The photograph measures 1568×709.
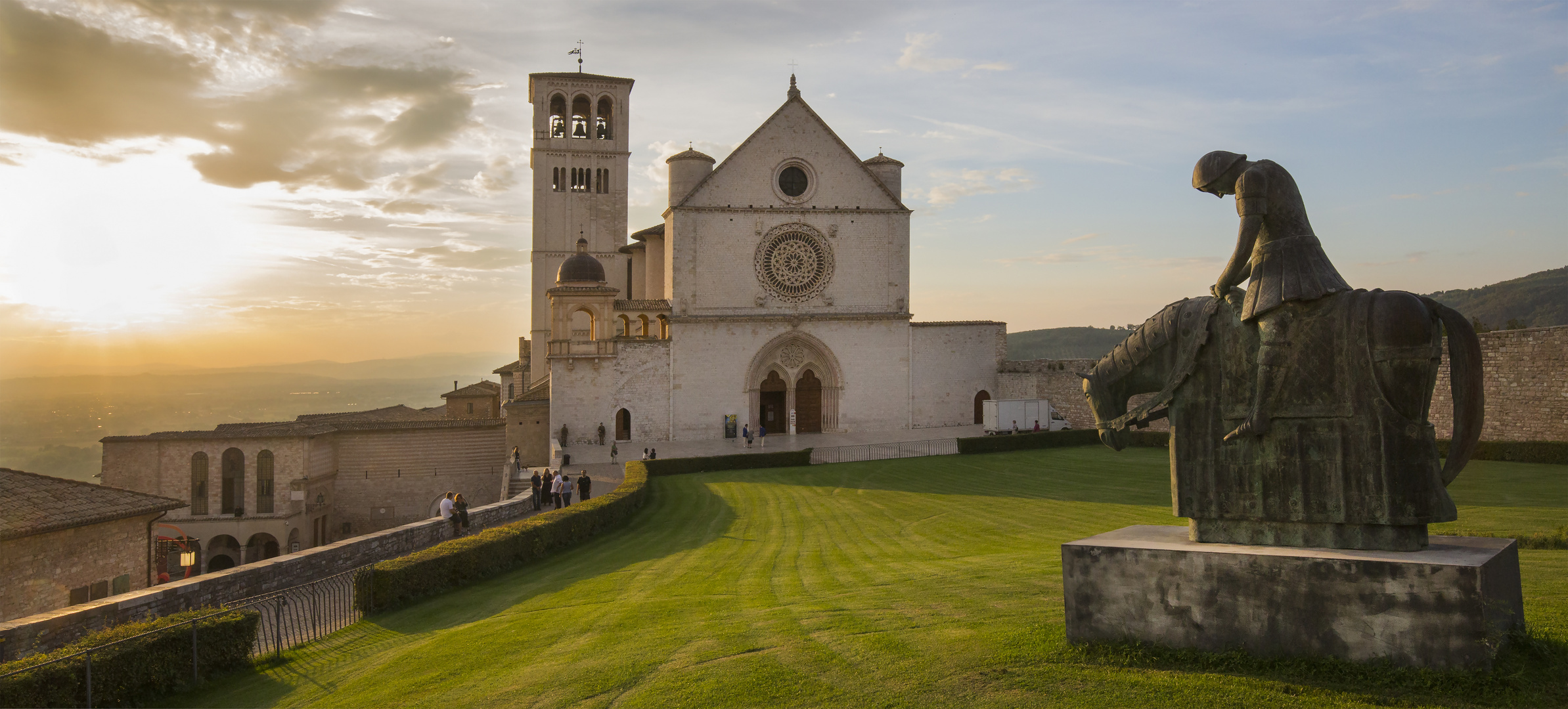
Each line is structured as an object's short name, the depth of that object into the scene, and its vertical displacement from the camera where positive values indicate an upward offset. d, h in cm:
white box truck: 3909 -87
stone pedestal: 565 -147
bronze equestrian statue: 624 -3
